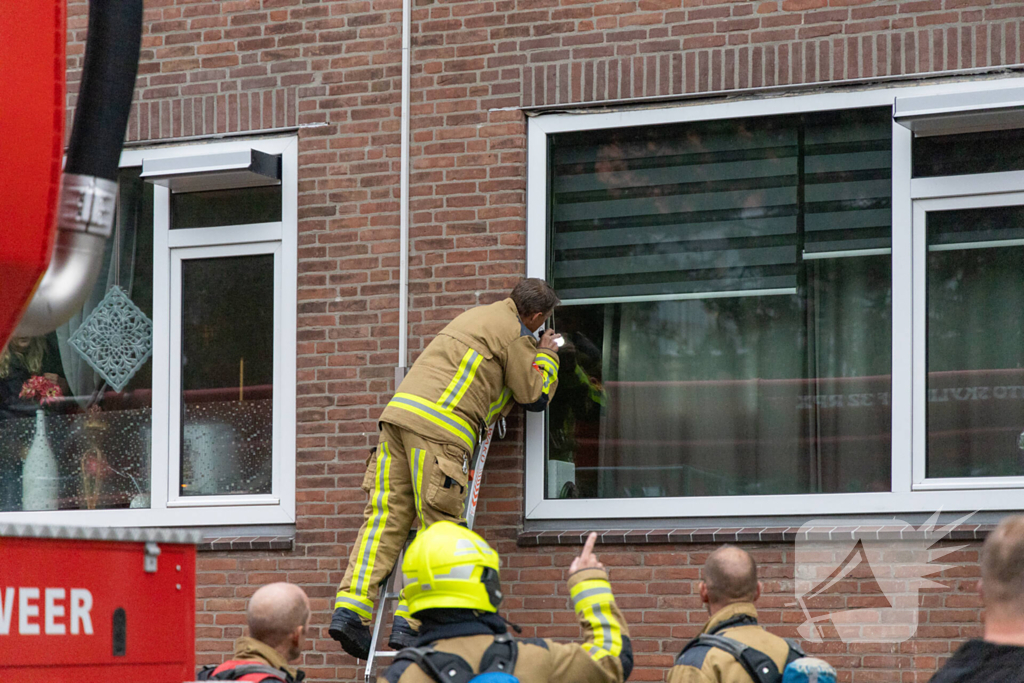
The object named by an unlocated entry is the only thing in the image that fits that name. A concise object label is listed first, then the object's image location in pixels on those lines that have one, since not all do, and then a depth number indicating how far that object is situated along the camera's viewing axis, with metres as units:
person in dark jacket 5.21
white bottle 16.77
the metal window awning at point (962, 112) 13.11
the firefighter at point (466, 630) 7.89
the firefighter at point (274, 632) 8.74
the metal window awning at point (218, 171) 15.54
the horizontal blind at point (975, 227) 13.59
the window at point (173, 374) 15.94
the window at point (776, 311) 13.63
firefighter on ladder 13.59
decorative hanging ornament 16.61
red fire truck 5.57
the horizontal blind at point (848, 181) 14.06
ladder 14.05
